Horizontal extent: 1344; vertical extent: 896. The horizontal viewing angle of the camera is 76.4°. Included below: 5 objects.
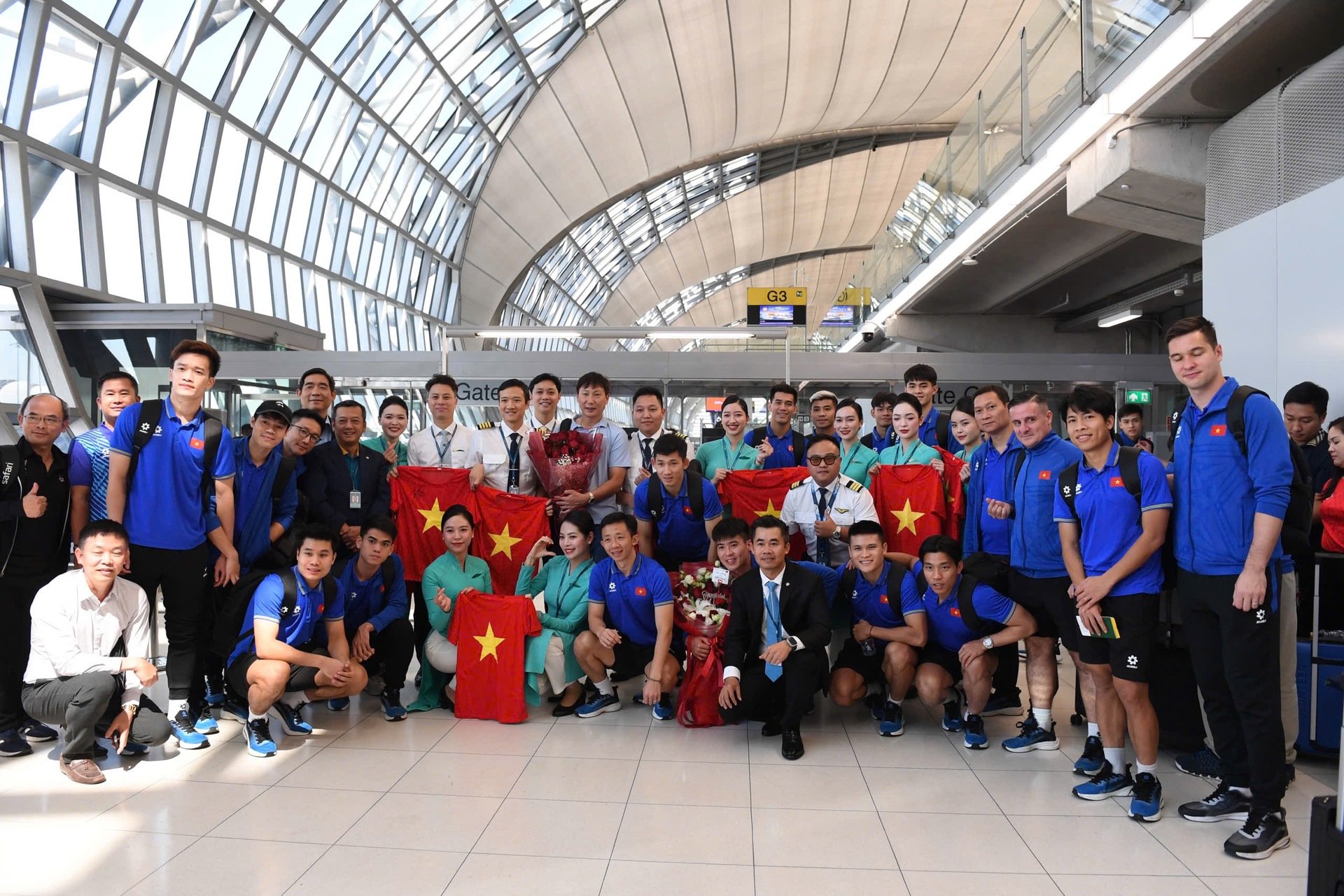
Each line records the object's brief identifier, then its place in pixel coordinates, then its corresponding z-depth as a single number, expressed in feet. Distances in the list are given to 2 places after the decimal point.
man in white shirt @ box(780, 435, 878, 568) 19.27
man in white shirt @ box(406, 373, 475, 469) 21.97
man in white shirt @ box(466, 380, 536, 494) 21.89
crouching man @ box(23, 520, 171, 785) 14.44
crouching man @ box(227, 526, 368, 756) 16.14
